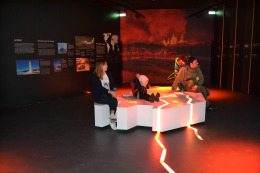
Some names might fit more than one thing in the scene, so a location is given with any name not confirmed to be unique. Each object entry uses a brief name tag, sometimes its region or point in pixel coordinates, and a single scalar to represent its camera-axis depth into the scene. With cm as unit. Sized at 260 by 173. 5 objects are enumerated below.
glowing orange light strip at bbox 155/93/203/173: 306
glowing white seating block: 445
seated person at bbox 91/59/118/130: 473
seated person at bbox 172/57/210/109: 604
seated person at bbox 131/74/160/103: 496
